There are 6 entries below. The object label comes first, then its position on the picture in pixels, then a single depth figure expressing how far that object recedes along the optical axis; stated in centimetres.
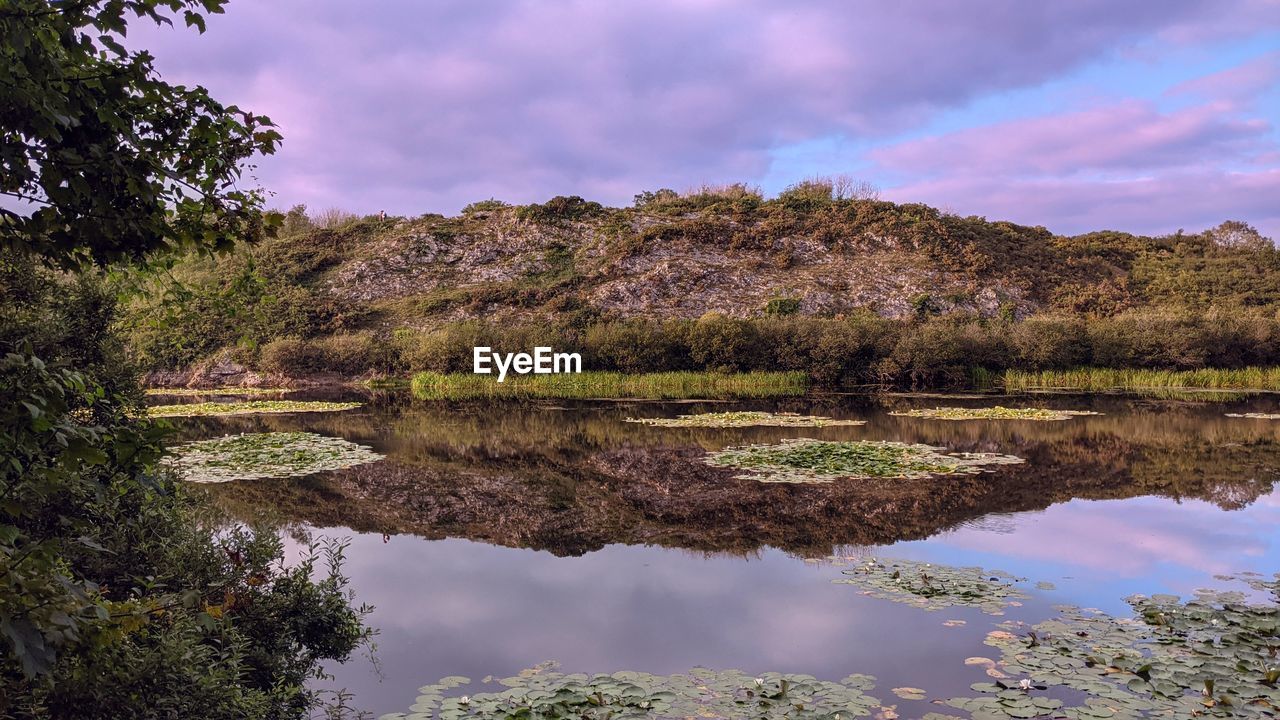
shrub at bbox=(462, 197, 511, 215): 7588
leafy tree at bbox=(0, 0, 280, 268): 383
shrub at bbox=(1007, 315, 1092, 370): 4094
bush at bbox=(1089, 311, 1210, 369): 4028
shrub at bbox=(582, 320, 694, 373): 3959
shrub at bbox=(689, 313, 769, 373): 3925
